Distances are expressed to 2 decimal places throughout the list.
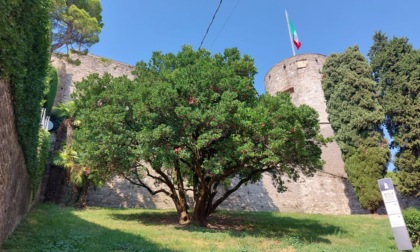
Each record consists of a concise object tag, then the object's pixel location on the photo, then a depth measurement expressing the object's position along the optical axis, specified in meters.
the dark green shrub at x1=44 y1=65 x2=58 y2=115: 17.81
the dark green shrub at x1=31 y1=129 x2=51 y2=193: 9.52
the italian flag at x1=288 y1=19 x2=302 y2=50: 29.22
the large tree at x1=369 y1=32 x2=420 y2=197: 15.22
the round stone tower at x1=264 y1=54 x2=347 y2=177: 25.86
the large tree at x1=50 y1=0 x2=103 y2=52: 22.75
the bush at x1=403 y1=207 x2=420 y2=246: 8.34
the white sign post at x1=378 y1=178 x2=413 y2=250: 5.96
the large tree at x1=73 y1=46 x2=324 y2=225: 8.73
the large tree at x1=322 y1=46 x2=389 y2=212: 16.05
